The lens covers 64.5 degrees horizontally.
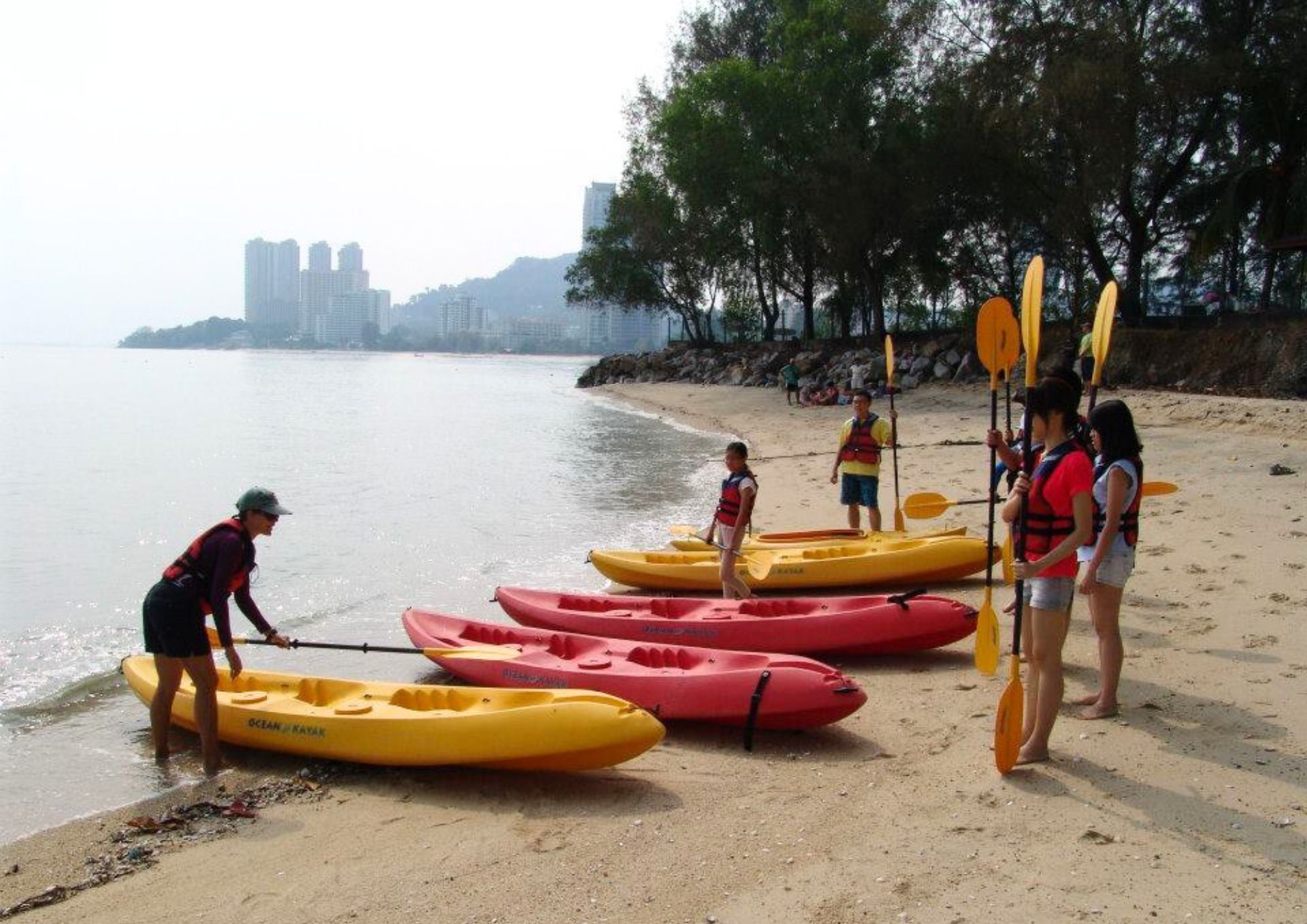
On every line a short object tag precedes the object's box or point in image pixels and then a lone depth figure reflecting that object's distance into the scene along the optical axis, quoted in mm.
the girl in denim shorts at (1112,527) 4410
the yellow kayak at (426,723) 4676
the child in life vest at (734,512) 7078
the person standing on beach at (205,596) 4918
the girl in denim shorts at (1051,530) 3930
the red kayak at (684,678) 5109
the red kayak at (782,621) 6332
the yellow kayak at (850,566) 8172
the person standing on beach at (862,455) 8938
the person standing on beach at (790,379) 27469
